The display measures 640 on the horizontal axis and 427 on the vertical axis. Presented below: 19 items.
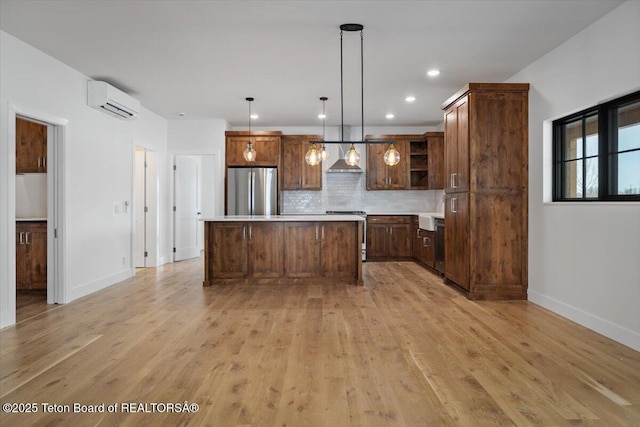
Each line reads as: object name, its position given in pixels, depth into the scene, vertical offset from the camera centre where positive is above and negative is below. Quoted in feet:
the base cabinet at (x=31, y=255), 15.81 -1.82
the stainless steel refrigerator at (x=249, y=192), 23.95 +1.07
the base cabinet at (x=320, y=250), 17.62 -1.79
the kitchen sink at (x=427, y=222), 20.52 -0.67
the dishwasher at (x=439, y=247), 18.94 -1.79
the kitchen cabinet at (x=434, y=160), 25.16 +3.17
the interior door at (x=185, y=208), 24.80 +0.12
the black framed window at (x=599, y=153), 10.53 +1.70
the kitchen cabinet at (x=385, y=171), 25.67 +2.52
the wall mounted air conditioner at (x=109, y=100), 15.97 +4.59
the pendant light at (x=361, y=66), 11.48 +5.29
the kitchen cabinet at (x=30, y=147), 16.46 +2.61
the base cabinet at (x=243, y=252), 17.49 -1.86
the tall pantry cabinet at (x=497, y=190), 14.69 +0.74
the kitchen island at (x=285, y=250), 17.49 -1.79
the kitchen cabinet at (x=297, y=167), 25.49 +2.74
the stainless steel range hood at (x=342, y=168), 24.32 +2.62
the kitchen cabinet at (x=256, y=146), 24.53 +3.93
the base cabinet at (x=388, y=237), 24.71 -1.69
